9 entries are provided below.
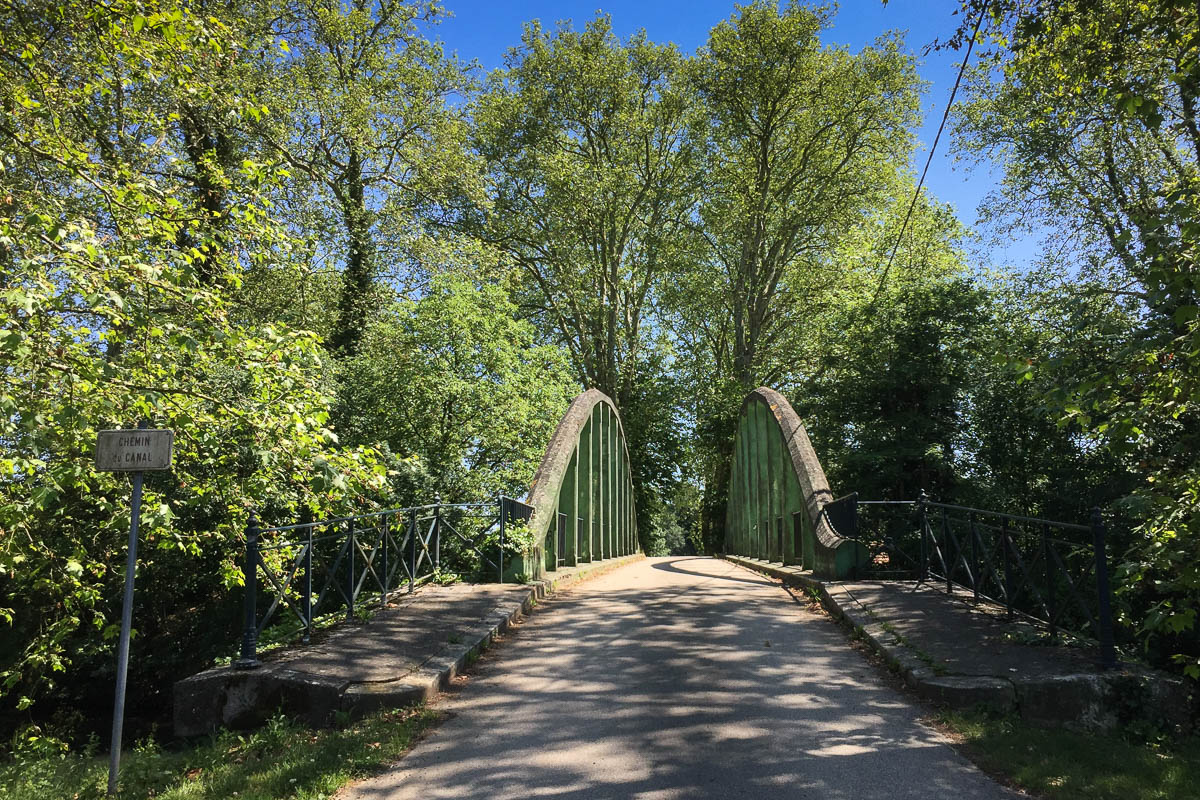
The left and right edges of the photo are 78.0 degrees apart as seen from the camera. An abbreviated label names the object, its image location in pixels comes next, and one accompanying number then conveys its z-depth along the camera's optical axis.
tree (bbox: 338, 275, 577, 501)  14.34
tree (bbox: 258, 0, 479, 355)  16.14
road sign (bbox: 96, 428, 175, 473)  4.57
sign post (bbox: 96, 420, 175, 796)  4.48
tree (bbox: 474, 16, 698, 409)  27.84
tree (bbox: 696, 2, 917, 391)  25.59
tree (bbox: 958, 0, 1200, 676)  4.34
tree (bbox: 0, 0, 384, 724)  4.96
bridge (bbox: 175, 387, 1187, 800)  4.12
